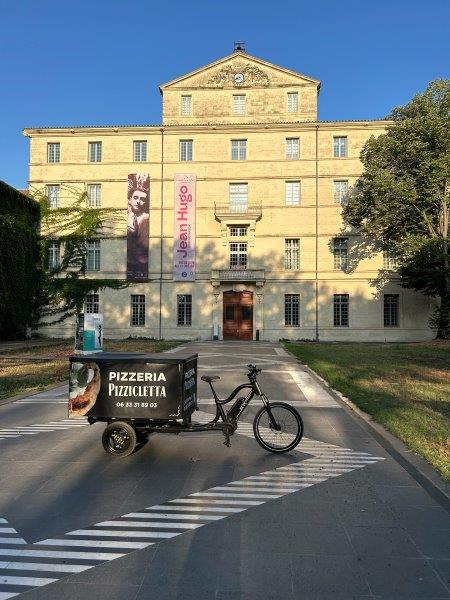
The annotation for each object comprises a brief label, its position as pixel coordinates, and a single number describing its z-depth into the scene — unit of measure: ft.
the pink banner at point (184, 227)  122.42
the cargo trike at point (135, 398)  21.13
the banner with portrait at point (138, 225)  123.54
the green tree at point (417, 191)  100.01
